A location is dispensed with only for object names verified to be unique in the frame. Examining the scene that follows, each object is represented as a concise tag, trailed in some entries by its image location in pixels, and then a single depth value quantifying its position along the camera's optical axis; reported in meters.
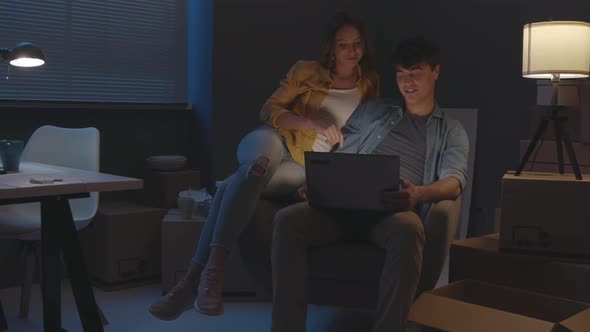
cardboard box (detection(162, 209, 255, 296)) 3.10
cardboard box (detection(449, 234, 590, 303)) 2.07
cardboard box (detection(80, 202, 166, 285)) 3.18
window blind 3.29
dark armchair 2.16
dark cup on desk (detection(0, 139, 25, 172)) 2.30
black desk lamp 2.33
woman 2.23
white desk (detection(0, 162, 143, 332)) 2.14
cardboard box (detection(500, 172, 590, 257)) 2.09
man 2.02
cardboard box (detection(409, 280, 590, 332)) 1.75
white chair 2.65
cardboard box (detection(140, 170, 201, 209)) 3.48
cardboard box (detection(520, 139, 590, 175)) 2.48
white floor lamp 2.24
